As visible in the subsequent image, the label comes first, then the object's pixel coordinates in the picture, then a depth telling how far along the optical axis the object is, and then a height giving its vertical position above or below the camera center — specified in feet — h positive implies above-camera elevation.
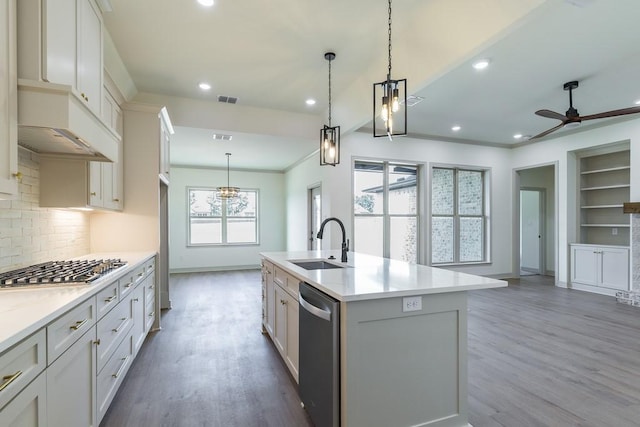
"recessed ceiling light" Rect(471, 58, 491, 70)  11.16 +5.46
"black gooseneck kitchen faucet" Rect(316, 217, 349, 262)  9.31 -0.95
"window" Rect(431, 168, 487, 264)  21.66 +0.03
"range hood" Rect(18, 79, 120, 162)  5.11 +1.66
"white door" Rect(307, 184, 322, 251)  22.26 +0.05
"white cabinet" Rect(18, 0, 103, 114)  5.26 +3.35
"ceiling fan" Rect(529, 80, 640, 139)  12.27 +4.08
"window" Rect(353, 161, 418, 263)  19.77 +0.48
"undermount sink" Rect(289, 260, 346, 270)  9.75 -1.48
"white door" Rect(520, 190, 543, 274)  25.80 -1.21
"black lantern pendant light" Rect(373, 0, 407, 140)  7.38 +2.64
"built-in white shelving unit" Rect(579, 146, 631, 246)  19.33 +1.25
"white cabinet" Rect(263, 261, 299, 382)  7.88 -2.74
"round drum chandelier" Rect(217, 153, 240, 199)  23.48 +1.85
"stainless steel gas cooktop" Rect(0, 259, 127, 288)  5.87 -1.18
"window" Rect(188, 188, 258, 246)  26.94 -0.09
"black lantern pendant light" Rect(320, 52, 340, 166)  11.09 +2.68
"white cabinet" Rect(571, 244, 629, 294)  17.35 -2.93
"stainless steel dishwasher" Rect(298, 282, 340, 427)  5.48 -2.62
